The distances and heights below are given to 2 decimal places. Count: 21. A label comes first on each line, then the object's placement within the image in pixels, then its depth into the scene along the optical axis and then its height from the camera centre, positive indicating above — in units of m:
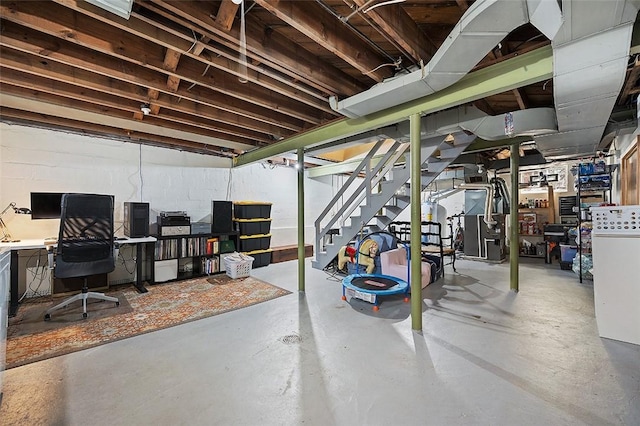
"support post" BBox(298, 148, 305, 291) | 4.21 -0.04
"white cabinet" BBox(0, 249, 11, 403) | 1.83 -0.61
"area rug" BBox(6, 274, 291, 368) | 2.51 -1.20
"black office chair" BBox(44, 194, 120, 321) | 3.05 -0.31
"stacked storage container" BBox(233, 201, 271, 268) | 5.76 -0.31
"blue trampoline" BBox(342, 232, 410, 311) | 3.31 -0.94
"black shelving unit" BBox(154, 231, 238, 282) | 4.65 -0.69
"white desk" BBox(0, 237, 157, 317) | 3.15 -0.40
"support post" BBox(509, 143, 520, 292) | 4.06 -0.14
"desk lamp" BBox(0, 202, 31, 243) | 3.70 +0.00
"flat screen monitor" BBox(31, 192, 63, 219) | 3.68 +0.14
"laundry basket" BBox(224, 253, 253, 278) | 4.91 -0.94
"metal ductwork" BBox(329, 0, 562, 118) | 1.47 +1.13
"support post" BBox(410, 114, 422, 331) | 2.78 -0.17
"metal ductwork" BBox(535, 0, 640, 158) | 1.43 +0.98
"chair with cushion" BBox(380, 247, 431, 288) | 4.23 -0.84
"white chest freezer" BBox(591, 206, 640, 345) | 2.44 -0.53
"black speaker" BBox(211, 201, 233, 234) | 5.21 -0.05
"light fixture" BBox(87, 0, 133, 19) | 1.61 +1.27
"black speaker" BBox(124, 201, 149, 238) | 4.35 -0.09
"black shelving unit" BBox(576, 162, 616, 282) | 4.41 +0.53
